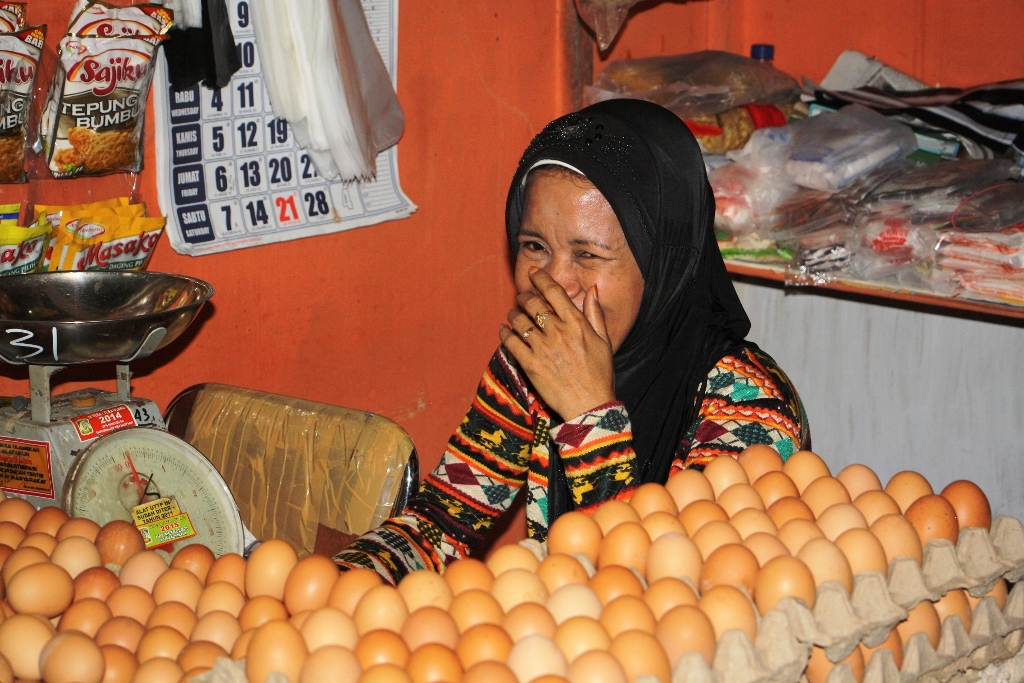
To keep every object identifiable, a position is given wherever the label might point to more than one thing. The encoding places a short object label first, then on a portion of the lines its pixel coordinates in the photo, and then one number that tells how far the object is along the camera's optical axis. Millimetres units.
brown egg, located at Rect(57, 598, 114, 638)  1244
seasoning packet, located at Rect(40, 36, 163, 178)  2172
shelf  2529
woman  1743
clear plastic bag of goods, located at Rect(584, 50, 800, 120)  3453
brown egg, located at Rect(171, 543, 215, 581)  1387
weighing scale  1737
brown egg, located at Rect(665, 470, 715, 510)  1350
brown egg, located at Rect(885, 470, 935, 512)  1315
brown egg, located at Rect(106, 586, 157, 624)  1281
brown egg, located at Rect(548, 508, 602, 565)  1262
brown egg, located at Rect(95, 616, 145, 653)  1202
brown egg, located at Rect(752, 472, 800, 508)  1342
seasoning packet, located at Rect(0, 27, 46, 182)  2078
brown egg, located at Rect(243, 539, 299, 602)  1301
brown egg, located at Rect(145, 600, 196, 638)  1225
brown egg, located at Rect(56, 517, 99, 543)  1494
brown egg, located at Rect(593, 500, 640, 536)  1291
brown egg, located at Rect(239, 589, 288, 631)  1191
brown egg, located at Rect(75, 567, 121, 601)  1332
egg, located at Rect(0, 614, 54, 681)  1193
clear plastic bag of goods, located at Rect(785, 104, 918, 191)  3064
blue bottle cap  3789
